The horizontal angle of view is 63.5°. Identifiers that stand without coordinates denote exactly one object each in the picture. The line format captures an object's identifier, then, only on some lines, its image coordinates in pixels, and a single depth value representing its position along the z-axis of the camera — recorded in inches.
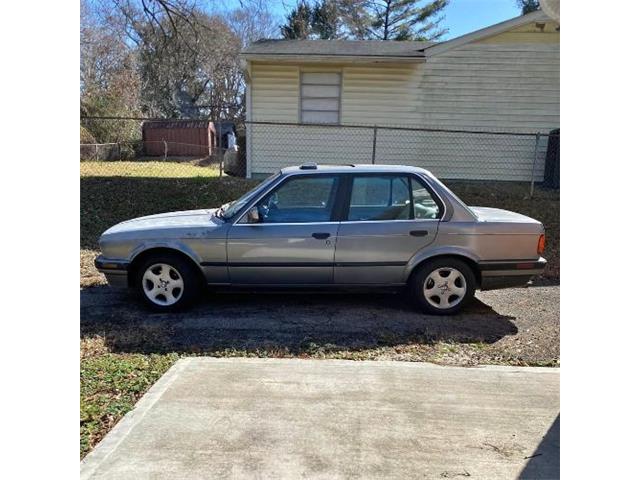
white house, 507.2
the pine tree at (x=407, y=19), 1305.4
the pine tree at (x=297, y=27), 856.3
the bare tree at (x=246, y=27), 1079.6
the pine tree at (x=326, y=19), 634.8
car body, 206.2
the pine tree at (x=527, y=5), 1091.6
